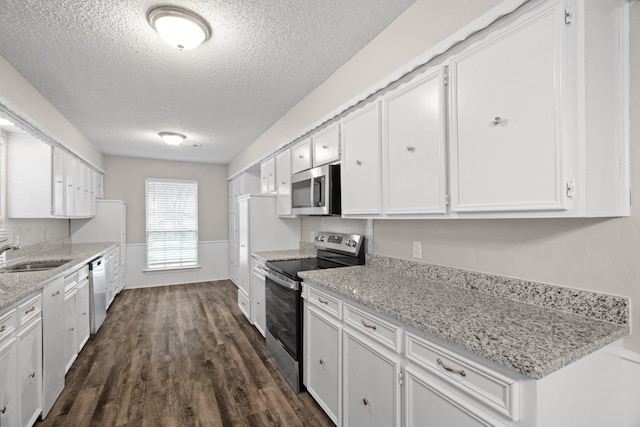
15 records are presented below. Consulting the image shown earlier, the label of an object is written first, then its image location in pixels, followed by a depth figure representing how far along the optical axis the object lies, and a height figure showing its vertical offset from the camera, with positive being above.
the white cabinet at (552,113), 1.08 +0.39
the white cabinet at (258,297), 3.39 -0.96
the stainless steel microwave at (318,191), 2.59 +0.22
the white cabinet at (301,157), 3.02 +0.61
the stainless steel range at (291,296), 2.37 -0.69
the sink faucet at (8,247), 2.30 -0.23
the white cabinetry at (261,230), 3.81 -0.19
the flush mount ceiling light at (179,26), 1.84 +1.20
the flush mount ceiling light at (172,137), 4.42 +1.15
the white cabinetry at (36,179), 2.96 +0.39
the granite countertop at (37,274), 1.74 -0.43
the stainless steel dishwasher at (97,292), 3.39 -0.89
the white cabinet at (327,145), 2.54 +0.62
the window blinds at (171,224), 6.20 -0.17
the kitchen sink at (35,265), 2.73 -0.46
